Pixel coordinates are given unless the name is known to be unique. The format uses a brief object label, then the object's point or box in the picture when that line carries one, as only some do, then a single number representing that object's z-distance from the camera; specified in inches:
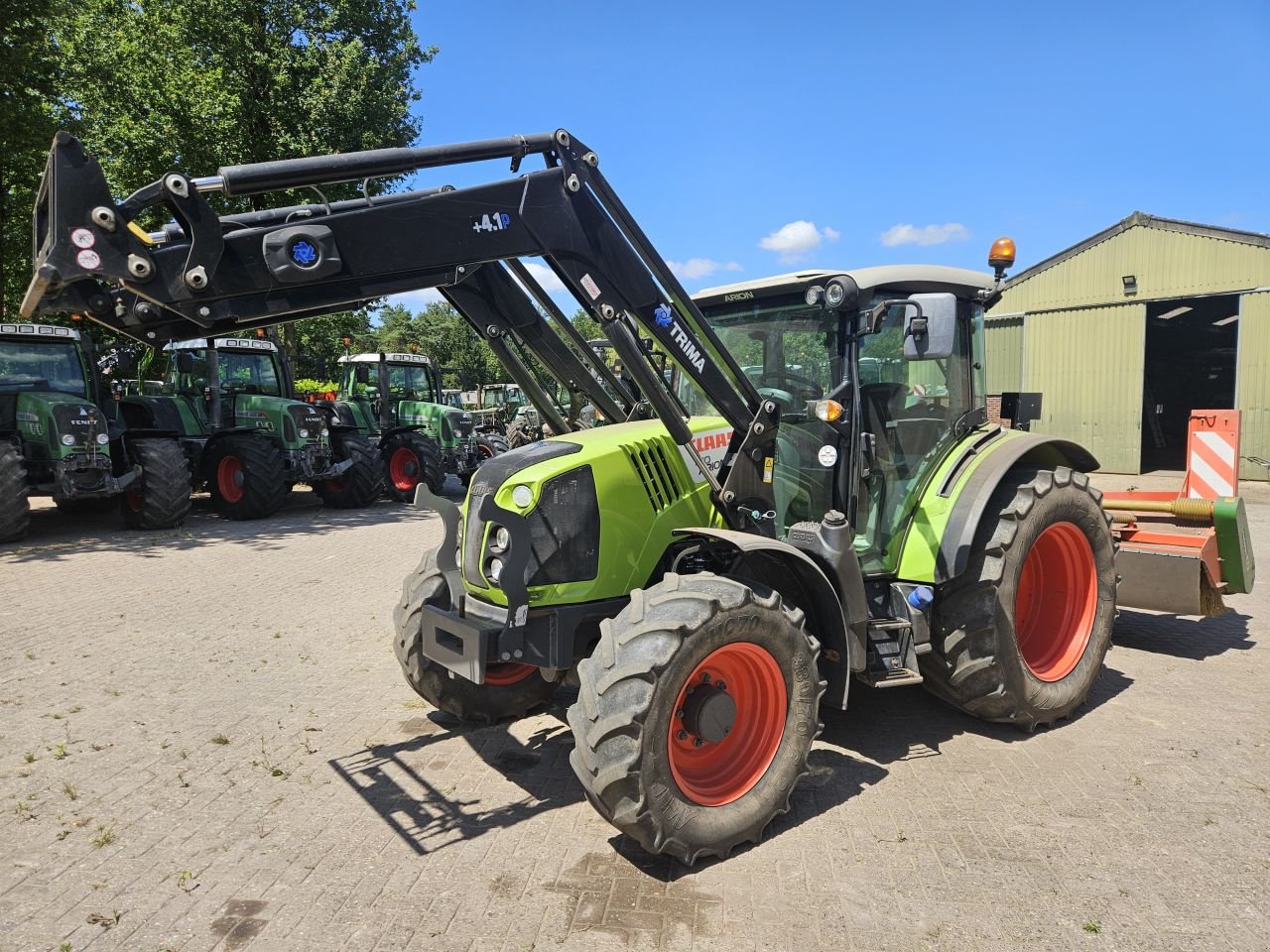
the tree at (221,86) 656.4
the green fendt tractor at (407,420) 596.7
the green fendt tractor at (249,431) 492.4
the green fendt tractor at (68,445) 411.5
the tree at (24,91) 503.5
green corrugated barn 640.4
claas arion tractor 119.0
